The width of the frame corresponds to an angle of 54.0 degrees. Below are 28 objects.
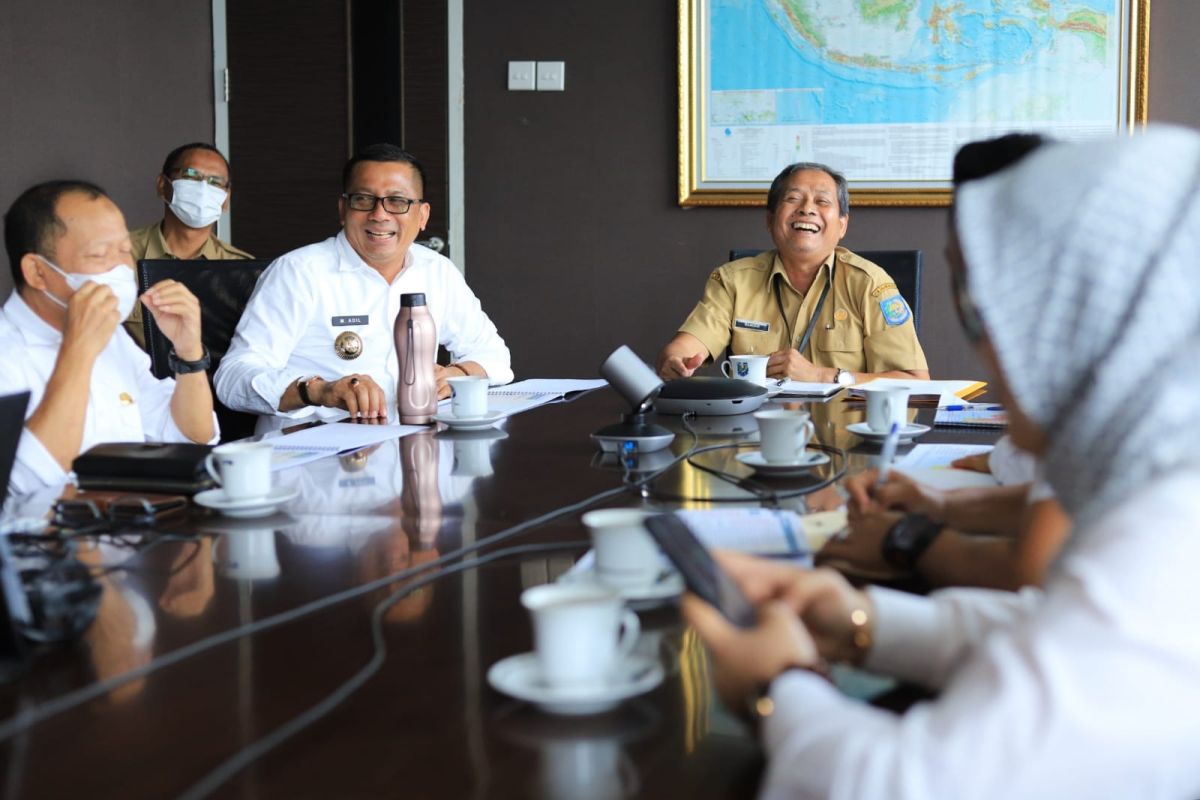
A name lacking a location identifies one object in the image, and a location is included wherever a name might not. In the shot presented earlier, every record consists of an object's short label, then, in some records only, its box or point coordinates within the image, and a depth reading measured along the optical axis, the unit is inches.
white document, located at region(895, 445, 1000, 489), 62.2
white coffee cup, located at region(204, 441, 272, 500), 57.9
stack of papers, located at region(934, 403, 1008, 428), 85.6
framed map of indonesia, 163.6
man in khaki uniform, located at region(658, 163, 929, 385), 130.9
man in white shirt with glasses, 118.3
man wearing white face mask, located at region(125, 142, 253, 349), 156.0
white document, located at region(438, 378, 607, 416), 100.3
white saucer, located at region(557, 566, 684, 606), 41.0
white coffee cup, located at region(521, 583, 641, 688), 32.3
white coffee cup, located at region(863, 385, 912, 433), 80.3
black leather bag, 60.8
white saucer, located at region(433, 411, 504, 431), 87.5
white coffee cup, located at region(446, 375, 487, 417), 89.0
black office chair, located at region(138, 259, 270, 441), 117.2
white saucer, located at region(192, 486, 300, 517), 57.3
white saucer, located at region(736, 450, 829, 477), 66.9
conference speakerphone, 94.0
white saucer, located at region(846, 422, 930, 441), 79.2
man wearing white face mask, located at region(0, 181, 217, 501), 72.6
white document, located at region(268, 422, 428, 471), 74.7
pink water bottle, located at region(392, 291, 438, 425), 90.6
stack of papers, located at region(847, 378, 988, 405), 103.0
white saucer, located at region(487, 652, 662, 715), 32.0
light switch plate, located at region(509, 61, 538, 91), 181.3
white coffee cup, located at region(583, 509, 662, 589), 42.2
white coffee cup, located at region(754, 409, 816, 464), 67.6
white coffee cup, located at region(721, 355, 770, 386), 110.0
